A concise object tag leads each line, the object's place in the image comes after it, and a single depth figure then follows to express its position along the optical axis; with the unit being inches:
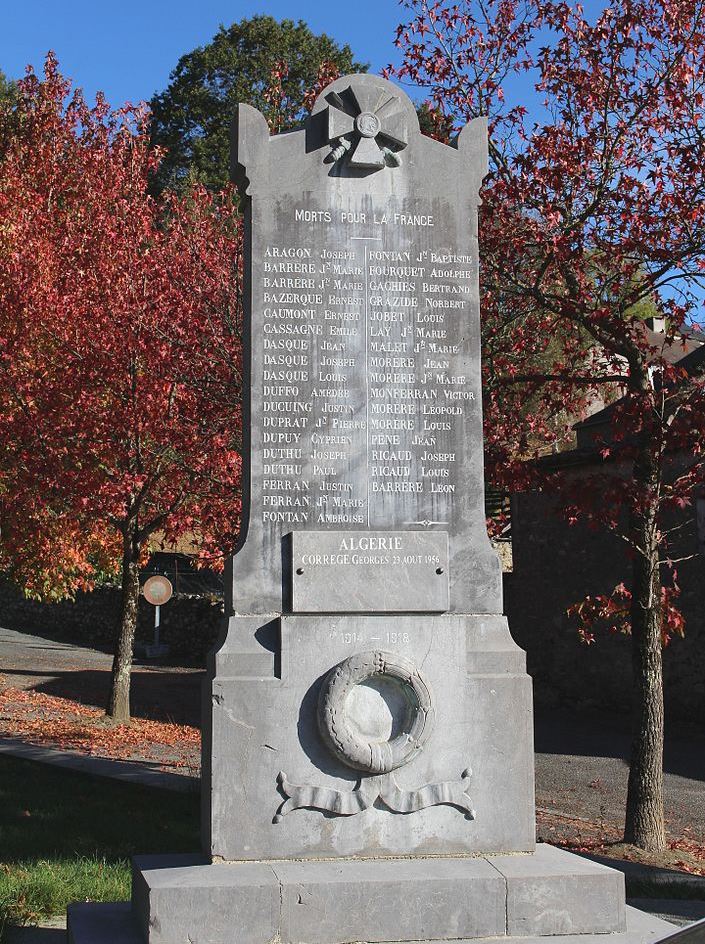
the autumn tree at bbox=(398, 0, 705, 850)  386.9
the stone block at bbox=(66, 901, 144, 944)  205.9
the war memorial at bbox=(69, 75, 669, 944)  209.9
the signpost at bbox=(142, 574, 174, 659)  1024.2
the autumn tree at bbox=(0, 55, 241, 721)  566.6
